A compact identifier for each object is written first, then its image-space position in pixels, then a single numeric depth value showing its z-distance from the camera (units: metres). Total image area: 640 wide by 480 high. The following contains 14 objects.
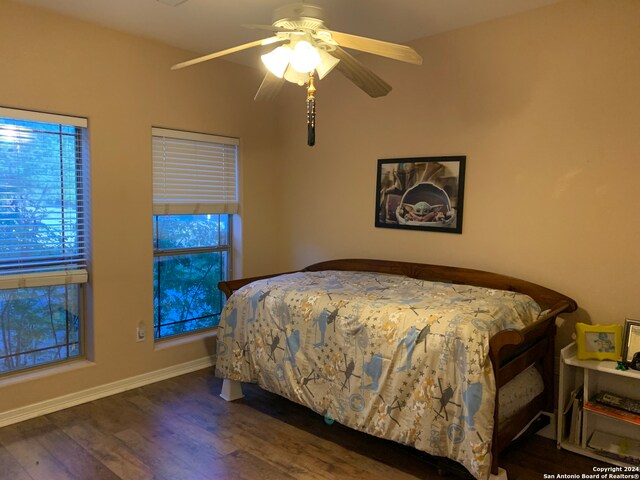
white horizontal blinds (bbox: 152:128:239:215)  3.52
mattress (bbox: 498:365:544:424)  2.29
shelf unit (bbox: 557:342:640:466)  2.45
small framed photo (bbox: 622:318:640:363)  2.38
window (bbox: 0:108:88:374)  2.85
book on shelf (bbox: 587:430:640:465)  2.38
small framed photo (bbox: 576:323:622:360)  2.45
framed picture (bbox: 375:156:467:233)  3.17
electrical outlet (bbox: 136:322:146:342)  3.44
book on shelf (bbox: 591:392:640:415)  2.39
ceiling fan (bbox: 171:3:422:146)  2.01
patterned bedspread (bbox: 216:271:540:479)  2.06
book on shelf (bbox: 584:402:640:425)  2.33
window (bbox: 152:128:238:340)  3.58
